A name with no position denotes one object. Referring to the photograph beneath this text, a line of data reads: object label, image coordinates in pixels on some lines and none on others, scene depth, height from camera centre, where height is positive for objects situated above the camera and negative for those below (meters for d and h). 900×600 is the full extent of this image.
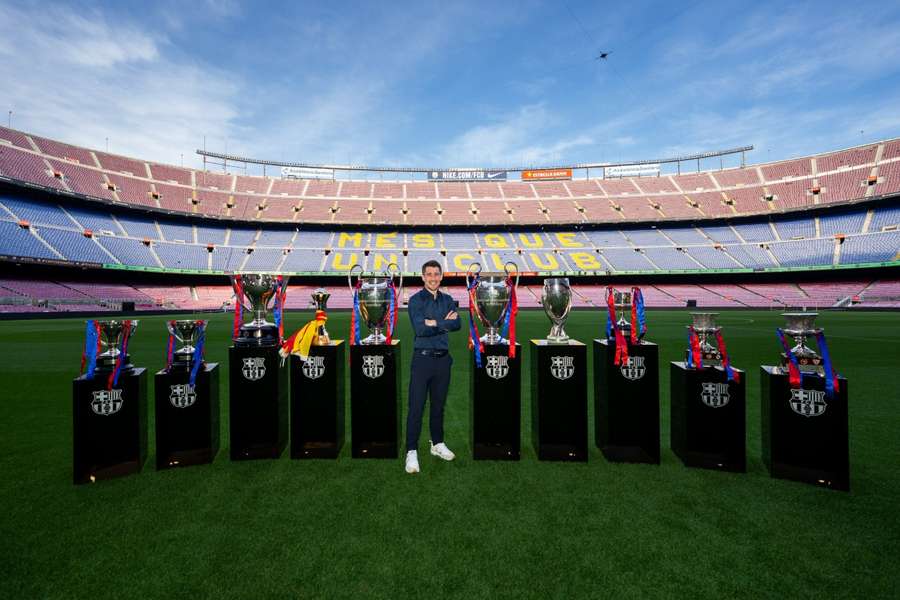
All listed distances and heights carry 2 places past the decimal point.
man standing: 3.24 -0.44
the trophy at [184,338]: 3.10 -0.28
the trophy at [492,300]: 3.33 -0.01
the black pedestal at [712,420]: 2.94 -0.92
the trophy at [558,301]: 3.41 -0.02
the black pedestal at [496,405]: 3.22 -0.86
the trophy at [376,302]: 3.41 -0.02
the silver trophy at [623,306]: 3.38 -0.07
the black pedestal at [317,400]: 3.29 -0.82
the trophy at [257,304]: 3.27 -0.02
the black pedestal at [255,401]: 3.21 -0.81
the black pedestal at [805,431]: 2.64 -0.93
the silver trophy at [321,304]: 3.36 -0.03
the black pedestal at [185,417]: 3.04 -0.89
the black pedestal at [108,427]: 2.76 -0.89
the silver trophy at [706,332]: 3.00 -0.26
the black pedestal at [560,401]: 3.18 -0.82
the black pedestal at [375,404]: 3.29 -0.86
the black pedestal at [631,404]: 3.17 -0.85
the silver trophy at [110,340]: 2.90 -0.27
